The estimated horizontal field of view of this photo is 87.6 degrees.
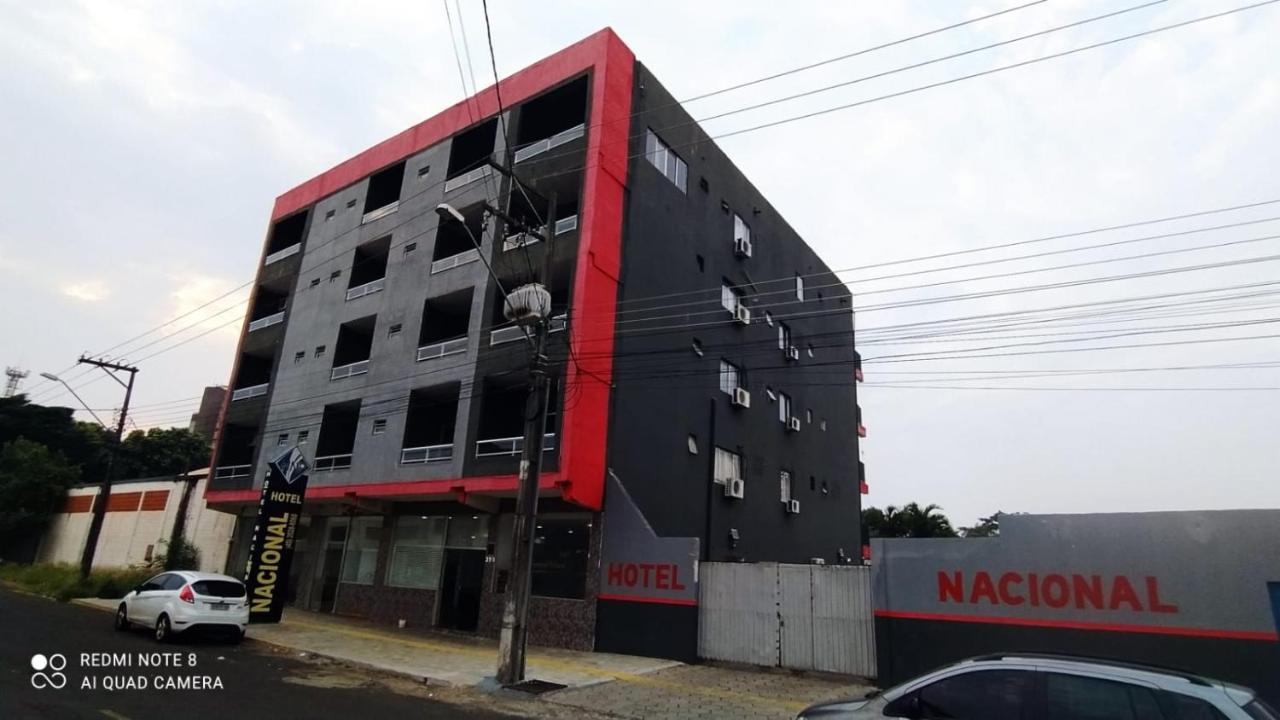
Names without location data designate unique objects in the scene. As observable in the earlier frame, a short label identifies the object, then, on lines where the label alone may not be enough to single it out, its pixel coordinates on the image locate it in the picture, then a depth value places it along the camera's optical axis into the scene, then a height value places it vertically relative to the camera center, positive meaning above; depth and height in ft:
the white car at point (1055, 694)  15.78 -2.57
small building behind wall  99.91 +1.53
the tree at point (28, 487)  128.16 +7.29
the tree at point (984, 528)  126.24 +10.46
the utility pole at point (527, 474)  39.65 +4.90
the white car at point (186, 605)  47.73 -4.94
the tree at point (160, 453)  176.76 +21.58
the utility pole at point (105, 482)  88.53 +6.43
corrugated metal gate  44.37 -3.12
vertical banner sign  62.18 +0.06
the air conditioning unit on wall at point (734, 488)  75.10 +8.60
